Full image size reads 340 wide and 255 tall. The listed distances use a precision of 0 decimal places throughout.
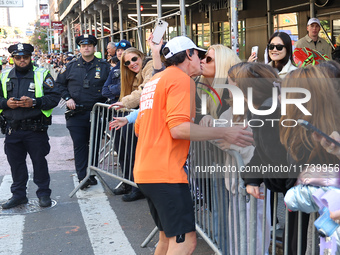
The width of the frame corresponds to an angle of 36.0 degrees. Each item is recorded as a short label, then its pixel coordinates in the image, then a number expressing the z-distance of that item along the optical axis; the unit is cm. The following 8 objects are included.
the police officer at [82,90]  757
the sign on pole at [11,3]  2380
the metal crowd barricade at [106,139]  657
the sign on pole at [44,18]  7388
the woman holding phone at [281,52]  570
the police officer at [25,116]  660
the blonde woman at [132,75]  643
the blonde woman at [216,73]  420
